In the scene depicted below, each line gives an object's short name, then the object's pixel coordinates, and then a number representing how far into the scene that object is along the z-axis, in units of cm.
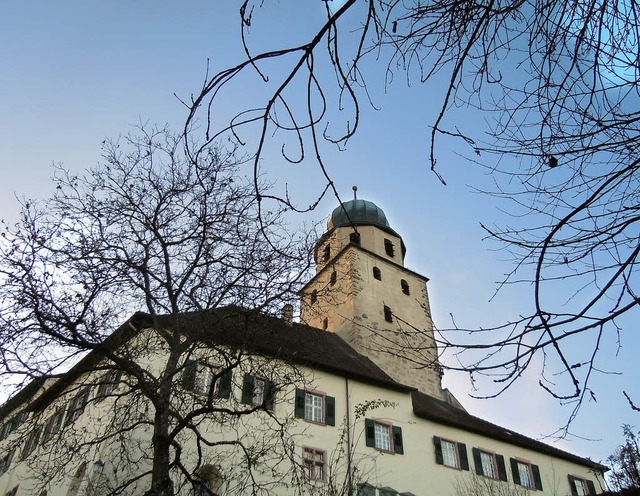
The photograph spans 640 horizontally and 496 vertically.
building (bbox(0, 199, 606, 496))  1079
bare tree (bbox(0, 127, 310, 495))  945
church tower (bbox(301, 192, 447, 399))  2517
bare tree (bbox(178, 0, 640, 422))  275
